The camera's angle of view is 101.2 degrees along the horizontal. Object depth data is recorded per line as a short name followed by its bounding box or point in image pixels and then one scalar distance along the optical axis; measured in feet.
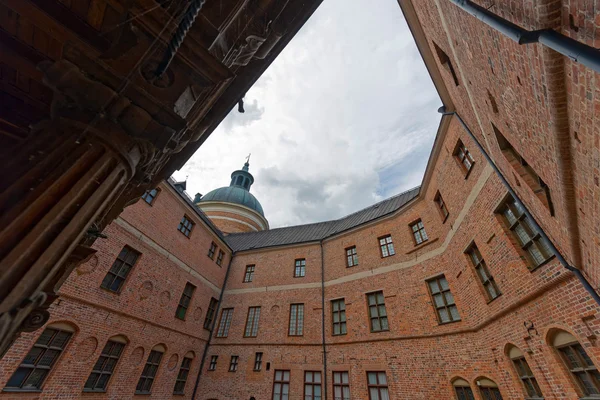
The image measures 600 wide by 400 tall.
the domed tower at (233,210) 98.17
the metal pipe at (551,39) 6.98
